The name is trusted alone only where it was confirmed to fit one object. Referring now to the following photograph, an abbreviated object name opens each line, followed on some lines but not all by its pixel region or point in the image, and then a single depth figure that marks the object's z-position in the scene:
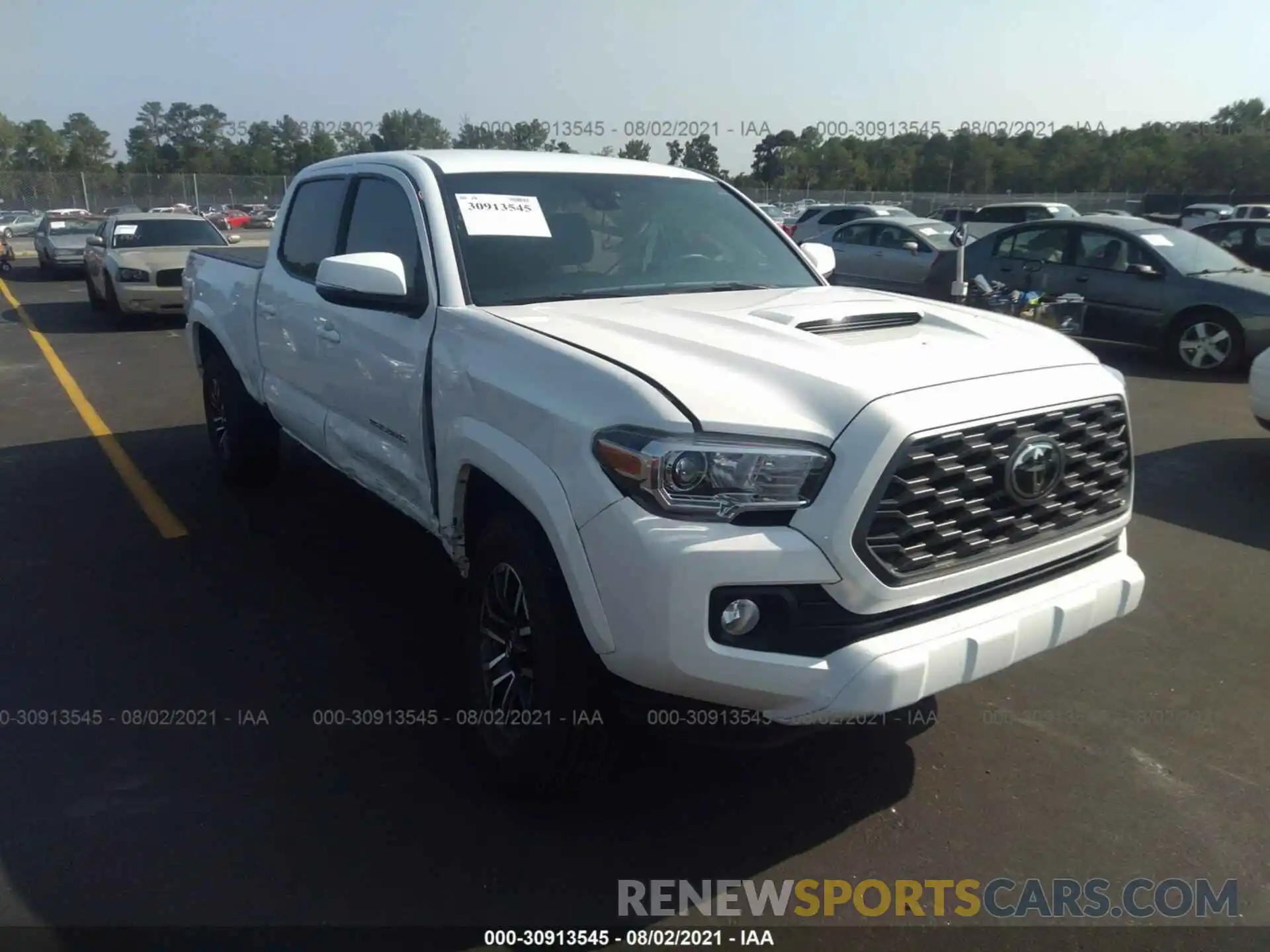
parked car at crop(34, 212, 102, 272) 21.30
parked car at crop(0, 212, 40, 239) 39.11
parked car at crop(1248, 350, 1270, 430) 6.63
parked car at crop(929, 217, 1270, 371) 9.99
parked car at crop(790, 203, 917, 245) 20.47
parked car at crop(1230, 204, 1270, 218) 28.73
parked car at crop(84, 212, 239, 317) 13.65
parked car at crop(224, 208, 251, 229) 44.91
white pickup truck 2.46
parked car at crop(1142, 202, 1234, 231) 25.45
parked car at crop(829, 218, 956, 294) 14.13
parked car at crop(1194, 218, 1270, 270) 15.64
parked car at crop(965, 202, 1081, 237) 23.62
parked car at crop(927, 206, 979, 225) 26.73
